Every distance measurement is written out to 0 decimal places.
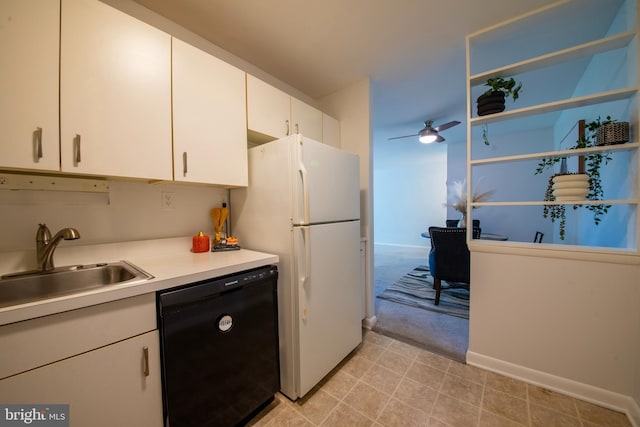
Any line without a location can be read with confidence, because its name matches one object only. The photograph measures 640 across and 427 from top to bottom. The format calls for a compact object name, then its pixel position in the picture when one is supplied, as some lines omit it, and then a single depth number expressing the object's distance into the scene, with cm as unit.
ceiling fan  306
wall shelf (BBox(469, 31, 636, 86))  129
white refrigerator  137
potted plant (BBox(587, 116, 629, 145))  127
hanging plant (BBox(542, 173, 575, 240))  156
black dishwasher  97
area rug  267
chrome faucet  105
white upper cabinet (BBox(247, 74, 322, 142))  162
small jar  155
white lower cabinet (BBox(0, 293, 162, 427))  70
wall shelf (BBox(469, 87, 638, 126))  128
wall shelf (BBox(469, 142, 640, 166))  123
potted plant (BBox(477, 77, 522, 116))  160
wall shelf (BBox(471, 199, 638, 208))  122
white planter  137
